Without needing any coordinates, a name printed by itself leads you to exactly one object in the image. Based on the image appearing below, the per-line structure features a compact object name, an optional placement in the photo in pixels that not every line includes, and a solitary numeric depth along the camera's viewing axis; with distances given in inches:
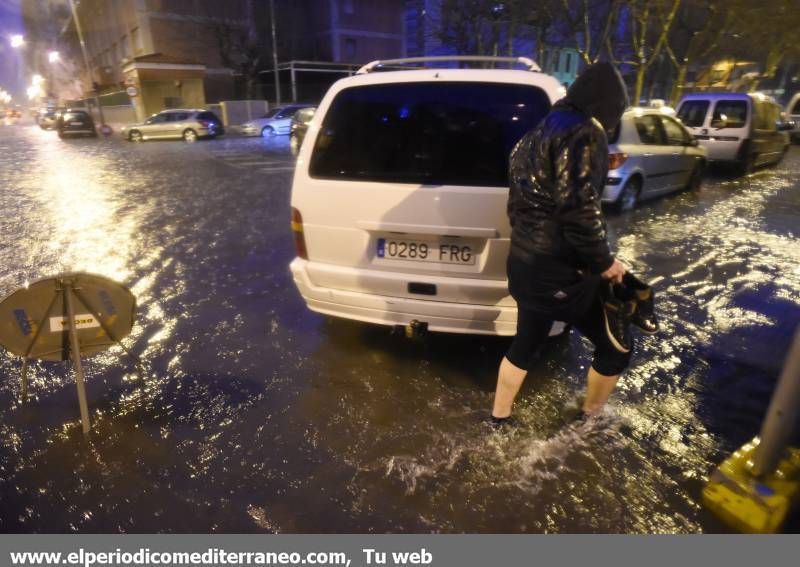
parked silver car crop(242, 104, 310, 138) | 947.3
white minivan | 113.7
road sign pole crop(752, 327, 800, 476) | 79.8
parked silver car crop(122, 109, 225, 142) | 898.7
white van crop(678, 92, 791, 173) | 424.2
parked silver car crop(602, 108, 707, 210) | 282.7
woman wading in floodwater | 82.0
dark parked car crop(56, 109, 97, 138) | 975.0
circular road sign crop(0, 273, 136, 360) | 109.4
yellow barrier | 84.2
